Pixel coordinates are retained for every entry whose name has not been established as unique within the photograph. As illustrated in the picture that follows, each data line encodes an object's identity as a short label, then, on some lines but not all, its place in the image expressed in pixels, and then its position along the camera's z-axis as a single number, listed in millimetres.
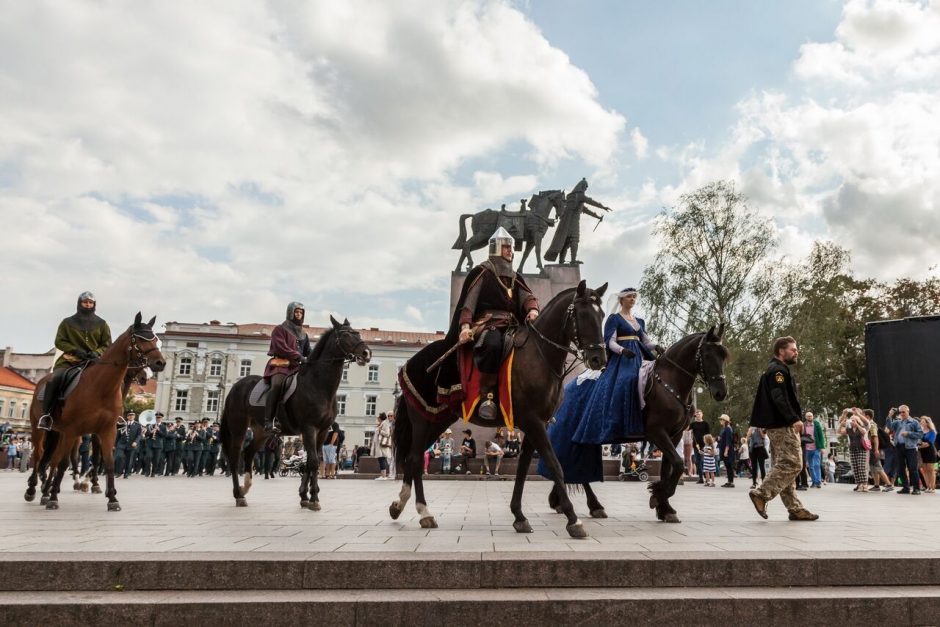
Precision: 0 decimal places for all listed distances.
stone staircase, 4027
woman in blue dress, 7664
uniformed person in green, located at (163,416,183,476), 24531
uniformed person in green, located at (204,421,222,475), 25922
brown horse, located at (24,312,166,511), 8633
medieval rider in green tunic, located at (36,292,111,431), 8922
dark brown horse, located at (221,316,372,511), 9125
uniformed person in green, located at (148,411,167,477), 24047
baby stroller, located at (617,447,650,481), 22422
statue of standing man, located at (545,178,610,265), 27359
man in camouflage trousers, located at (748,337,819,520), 7766
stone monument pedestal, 25688
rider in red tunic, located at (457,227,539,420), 6523
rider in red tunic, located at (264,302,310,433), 9594
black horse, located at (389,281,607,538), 6184
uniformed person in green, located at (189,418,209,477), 25125
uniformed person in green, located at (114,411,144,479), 21656
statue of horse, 27172
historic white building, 67188
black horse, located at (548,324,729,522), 7578
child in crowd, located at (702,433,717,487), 20203
